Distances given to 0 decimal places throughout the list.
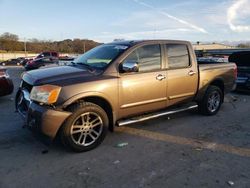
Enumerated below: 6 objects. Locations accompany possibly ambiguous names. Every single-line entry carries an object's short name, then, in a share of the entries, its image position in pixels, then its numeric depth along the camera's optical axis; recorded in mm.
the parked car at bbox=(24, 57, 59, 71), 15268
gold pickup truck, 2881
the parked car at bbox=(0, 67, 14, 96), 5508
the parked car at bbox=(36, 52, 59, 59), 20108
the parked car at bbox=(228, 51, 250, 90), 6655
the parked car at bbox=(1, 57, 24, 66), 26470
